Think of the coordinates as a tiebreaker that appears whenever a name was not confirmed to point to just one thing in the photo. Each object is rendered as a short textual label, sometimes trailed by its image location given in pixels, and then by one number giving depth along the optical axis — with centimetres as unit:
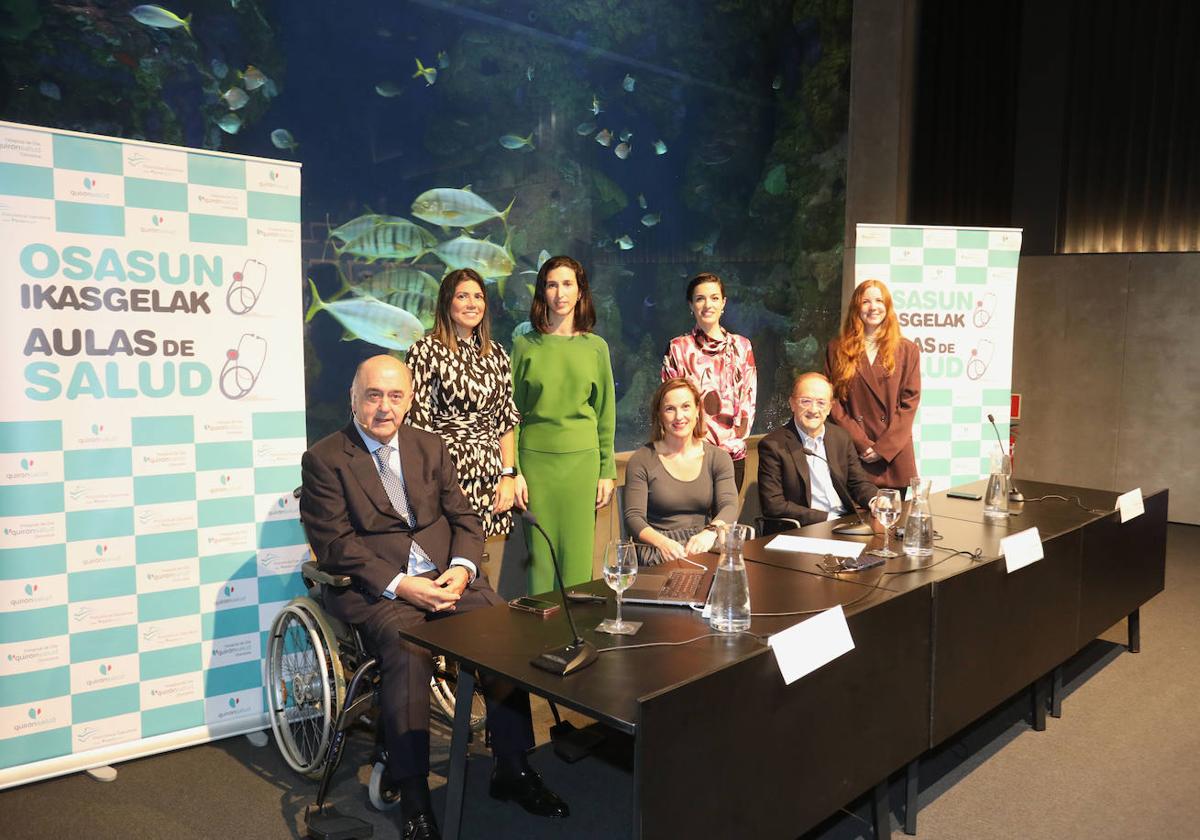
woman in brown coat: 390
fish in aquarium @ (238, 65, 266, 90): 500
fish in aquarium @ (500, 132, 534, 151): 601
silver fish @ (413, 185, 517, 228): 579
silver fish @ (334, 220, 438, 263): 557
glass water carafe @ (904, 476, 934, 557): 254
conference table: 159
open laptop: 207
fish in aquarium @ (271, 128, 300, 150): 524
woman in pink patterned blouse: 369
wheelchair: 234
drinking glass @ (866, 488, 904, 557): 263
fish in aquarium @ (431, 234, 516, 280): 593
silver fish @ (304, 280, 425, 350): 544
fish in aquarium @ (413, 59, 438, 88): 563
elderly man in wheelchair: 229
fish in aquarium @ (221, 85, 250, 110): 496
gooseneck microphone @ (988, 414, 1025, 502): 337
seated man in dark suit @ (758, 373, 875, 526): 332
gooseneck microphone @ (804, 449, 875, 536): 280
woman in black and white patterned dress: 310
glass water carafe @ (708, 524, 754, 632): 186
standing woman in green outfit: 338
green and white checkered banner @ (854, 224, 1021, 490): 493
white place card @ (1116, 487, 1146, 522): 332
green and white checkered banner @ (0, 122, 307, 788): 254
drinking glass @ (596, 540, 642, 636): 190
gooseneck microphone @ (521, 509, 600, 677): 167
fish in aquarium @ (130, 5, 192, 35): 453
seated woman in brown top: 307
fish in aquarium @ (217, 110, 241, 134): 497
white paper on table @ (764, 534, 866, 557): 259
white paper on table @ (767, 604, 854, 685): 178
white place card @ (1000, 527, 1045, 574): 258
